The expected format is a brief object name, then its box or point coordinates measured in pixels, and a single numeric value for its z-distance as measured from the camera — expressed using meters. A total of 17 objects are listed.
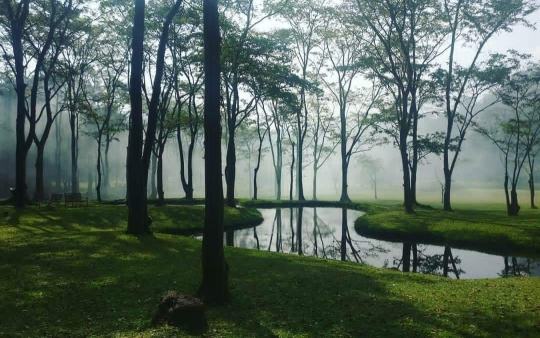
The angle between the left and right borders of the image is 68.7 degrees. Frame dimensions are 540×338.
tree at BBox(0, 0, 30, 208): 32.44
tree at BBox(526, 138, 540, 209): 58.88
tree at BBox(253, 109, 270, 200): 64.25
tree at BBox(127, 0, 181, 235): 24.67
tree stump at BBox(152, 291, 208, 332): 10.52
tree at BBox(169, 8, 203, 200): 45.41
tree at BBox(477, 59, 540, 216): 52.56
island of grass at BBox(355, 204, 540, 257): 28.69
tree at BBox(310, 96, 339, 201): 77.80
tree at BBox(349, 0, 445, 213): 41.56
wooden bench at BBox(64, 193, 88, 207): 38.94
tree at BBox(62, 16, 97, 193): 49.28
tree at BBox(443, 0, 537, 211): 44.62
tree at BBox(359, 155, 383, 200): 114.97
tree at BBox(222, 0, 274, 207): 45.31
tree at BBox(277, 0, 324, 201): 61.12
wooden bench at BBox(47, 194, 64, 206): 38.22
